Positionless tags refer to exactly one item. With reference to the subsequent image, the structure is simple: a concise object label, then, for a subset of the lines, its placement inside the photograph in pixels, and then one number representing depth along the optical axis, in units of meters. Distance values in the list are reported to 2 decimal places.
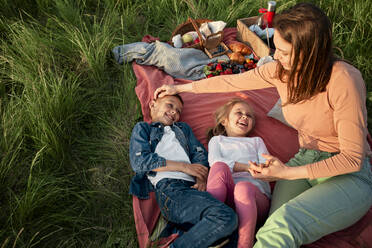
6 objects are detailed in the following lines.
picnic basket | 4.32
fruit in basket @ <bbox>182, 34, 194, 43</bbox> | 4.44
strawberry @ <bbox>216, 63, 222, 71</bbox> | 4.03
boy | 2.14
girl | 2.23
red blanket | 2.19
